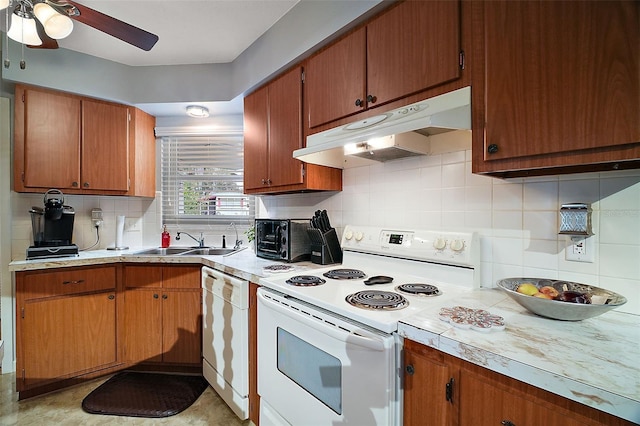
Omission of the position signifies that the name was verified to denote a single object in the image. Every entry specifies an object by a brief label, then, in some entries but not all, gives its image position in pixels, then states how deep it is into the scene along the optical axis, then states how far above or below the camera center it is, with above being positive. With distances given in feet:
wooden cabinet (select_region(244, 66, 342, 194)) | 6.21 +1.57
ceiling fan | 4.38 +3.02
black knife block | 6.18 -0.79
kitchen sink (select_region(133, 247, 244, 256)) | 8.72 -1.22
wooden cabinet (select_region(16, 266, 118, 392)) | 6.53 -2.66
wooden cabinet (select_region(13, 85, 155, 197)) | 7.23 +1.75
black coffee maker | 7.28 -0.40
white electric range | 3.15 -1.37
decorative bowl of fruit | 2.79 -0.90
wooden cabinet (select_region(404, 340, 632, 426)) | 2.14 -1.57
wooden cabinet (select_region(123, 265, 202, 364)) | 7.39 -2.63
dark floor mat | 6.17 -4.20
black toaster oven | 6.39 -0.66
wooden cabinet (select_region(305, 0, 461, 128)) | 3.86 +2.33
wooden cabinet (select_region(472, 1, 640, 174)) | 2.61 +1.25
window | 9.46 +0.97
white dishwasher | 5.62 -2.62
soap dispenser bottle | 9.17 -0.89
